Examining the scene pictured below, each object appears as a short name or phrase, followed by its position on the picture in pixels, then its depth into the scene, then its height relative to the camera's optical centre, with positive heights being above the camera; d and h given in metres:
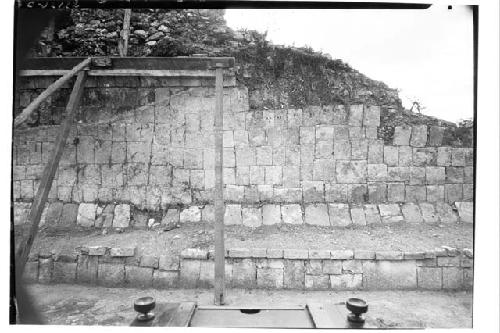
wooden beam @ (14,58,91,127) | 3.36 +1.00
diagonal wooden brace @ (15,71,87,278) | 3.68 -0.19
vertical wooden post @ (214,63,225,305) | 4.20 -0.50
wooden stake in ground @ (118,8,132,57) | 5.84 +2.48
